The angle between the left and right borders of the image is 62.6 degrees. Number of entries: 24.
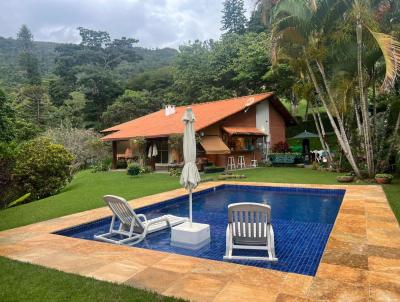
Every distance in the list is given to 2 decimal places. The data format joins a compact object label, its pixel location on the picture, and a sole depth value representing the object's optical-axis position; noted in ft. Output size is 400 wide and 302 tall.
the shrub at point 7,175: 39.83
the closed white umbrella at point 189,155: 24.77
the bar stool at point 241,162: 84.93
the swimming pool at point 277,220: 22.20
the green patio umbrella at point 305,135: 89.63
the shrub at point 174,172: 69.11
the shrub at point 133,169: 69.77
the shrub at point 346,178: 51.66
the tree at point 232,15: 209.65
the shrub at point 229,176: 61.55
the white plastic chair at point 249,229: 21.54
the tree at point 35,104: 142.92
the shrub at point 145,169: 76.04
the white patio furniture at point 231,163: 81.96
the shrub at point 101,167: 89.92
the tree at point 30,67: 188.03
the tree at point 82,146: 103.04
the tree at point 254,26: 161.35
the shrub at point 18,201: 43.47
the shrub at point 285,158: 83.76
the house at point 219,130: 78.59
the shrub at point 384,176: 48.32
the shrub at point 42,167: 48.24
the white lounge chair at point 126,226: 25.08
